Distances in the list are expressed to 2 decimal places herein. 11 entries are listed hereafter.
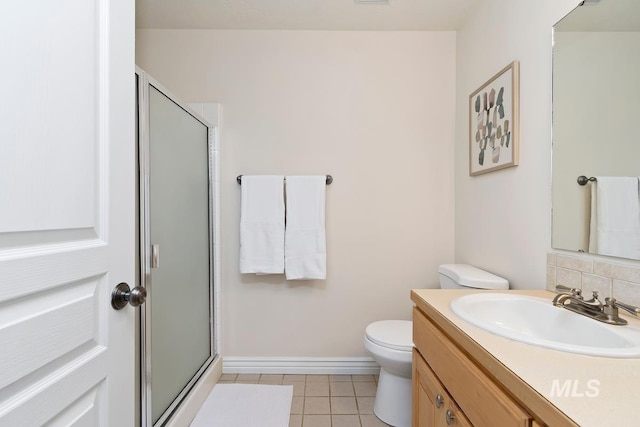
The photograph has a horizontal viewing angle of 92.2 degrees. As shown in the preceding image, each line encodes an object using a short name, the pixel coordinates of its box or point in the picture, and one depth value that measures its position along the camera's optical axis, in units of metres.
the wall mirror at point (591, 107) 0.90
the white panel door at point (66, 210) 0.53
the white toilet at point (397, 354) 1.46
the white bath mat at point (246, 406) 1.56
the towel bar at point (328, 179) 1.99
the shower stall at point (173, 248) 1.23
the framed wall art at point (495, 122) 1.38
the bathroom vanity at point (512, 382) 0.49
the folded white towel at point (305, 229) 1.95
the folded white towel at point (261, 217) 1.96
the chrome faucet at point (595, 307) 0.82
